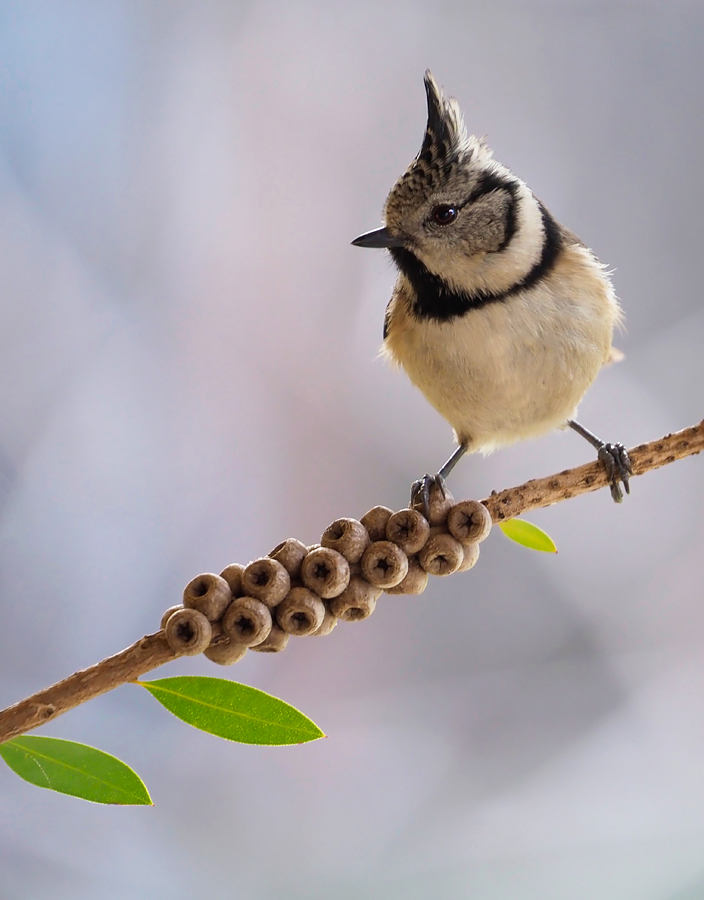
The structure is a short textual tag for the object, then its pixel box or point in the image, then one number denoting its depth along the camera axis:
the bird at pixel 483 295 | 2.38
